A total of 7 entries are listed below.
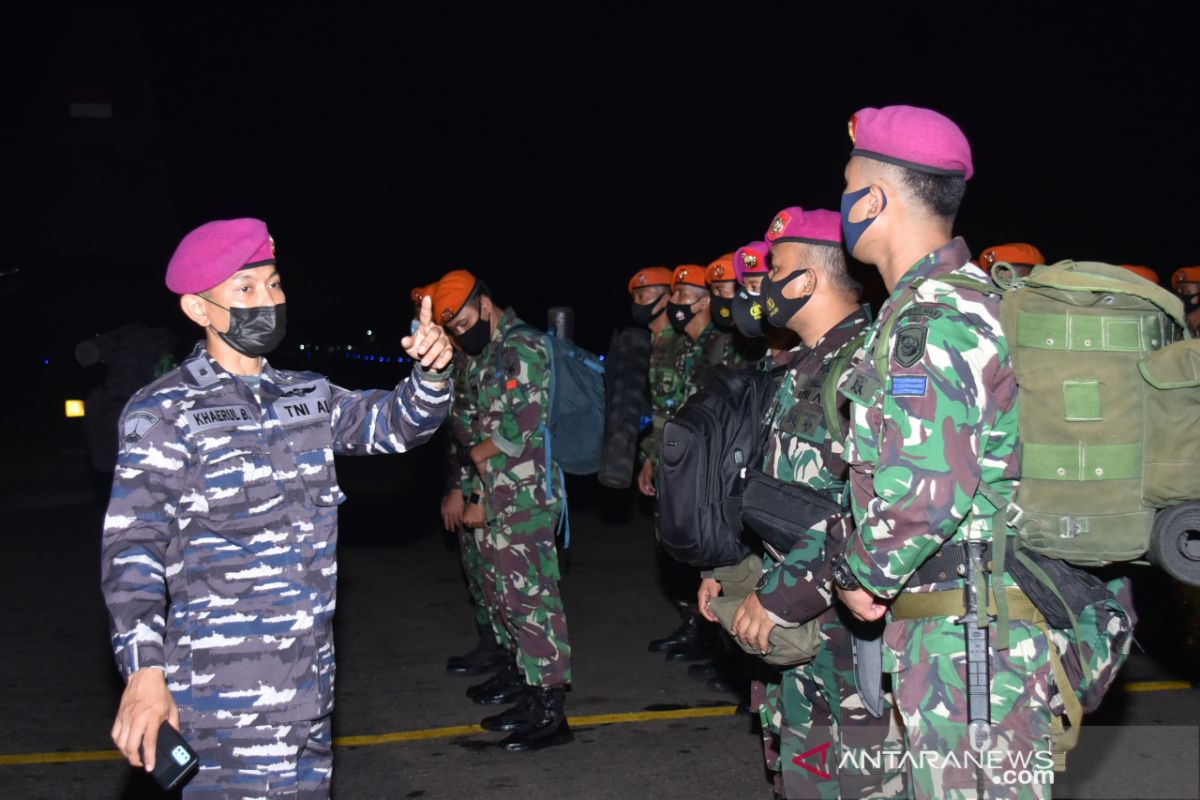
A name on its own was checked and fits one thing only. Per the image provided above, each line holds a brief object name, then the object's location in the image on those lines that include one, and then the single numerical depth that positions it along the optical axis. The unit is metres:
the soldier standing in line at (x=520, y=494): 5.77
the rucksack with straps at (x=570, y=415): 6.05
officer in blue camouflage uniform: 3.12
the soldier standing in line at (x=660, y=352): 8.12
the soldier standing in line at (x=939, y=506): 2.63
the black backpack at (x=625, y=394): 7.20
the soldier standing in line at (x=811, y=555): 3.26
